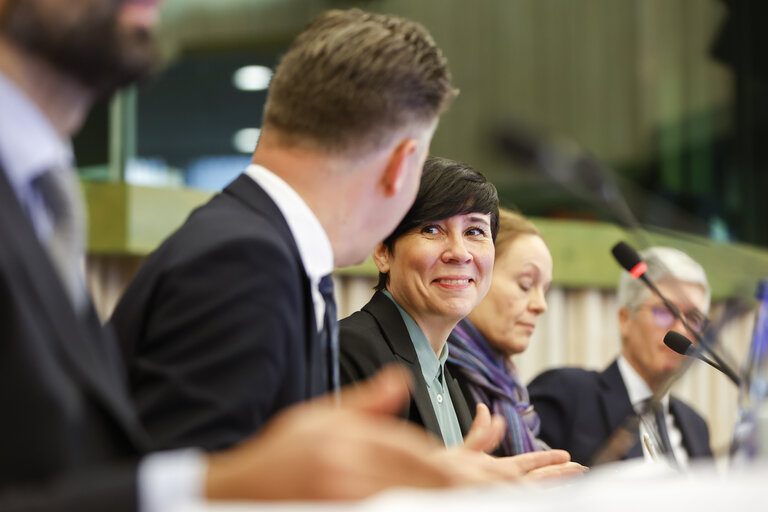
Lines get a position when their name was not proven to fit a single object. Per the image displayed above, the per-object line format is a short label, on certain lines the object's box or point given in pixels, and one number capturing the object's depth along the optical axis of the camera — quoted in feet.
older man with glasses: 12.77
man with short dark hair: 9.52
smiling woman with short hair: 11.17
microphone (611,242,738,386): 10.81
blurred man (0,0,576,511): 7.05
